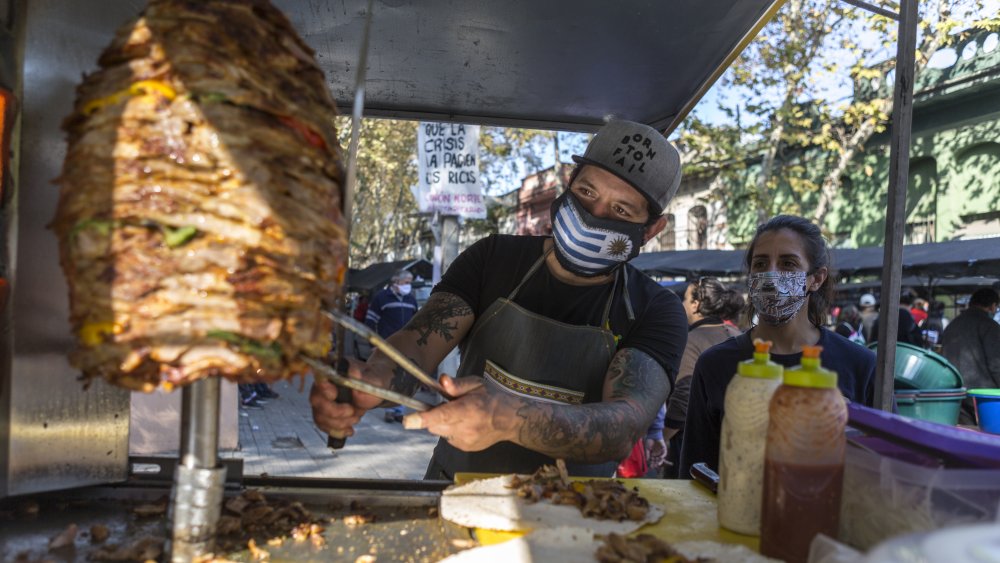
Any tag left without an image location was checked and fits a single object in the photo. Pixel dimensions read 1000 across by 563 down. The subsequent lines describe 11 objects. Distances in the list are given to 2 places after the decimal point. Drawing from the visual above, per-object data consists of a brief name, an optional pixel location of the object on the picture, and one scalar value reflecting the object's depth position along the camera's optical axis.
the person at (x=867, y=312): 11.47
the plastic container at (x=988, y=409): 4.25
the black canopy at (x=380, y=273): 18.67
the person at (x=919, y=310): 12.40
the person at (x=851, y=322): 10.21
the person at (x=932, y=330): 11.30
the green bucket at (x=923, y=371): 4.55
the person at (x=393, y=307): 10.77
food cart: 1.65
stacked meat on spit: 1.15
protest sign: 8.95
